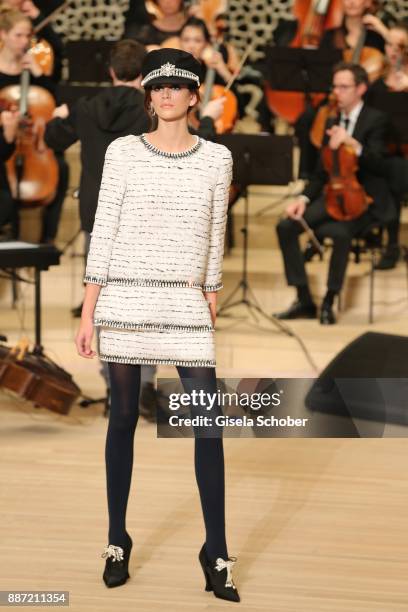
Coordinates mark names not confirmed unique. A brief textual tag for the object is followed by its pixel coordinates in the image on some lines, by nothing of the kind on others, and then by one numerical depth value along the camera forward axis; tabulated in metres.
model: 5.65
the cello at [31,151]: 12.67
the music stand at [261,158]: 11.87
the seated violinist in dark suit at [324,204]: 12.68
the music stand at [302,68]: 13.75
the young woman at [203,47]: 13.56
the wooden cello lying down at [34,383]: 8.85
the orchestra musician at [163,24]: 14.63
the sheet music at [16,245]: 9.11
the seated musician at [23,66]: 13.26
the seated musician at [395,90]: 13.27
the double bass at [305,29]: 15.13
